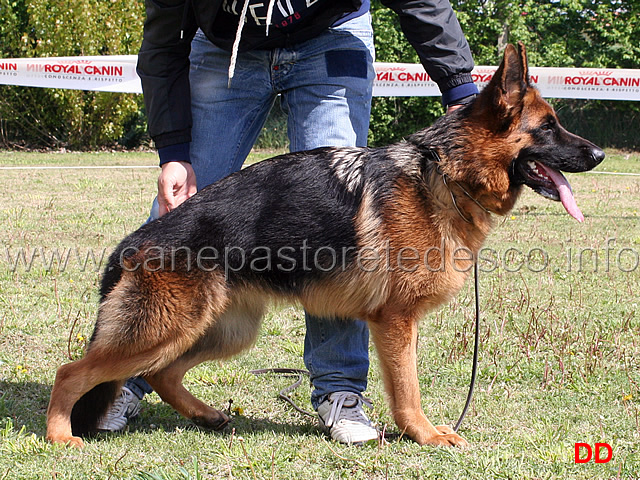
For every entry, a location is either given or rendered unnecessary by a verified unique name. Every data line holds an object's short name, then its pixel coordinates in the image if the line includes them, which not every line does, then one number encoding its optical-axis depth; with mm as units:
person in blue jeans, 3209
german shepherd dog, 2893
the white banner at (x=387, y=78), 11500
